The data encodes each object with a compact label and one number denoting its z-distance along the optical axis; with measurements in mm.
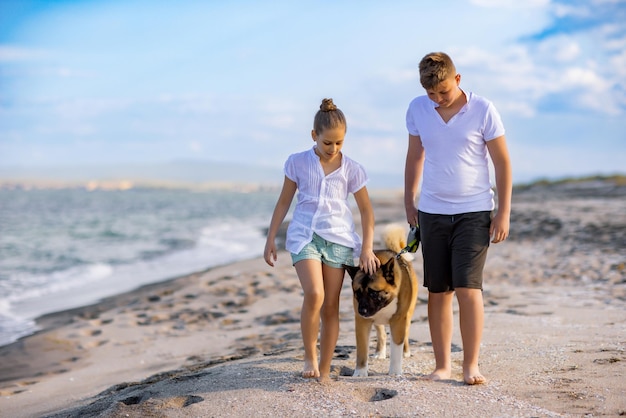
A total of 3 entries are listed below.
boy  4387
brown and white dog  4672
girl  4551
